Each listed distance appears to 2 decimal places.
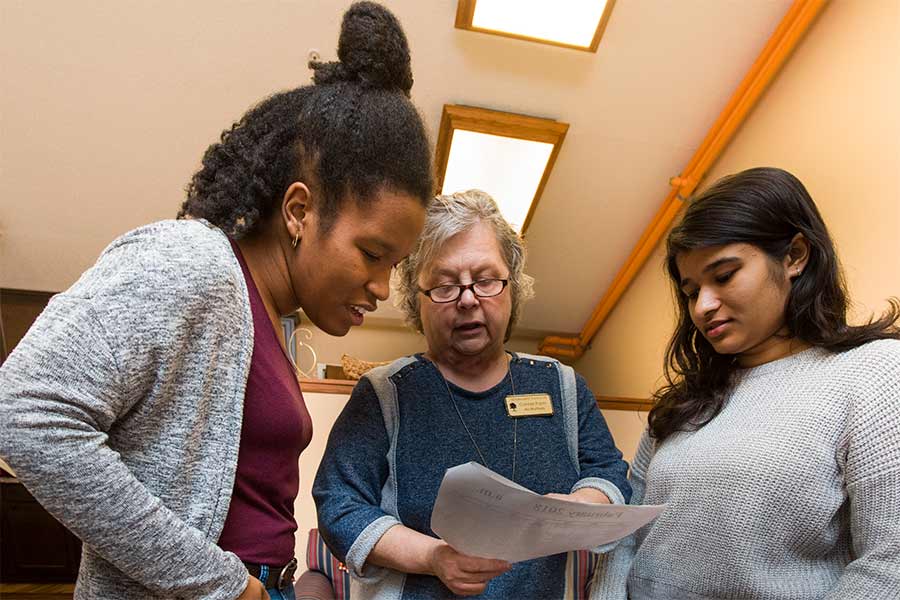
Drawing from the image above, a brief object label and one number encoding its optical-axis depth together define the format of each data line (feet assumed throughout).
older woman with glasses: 3.44
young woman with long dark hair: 3.07
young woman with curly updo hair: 1.89
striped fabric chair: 5.21
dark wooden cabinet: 10.75
